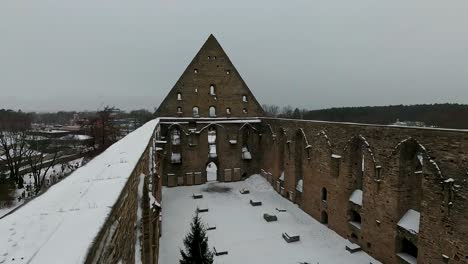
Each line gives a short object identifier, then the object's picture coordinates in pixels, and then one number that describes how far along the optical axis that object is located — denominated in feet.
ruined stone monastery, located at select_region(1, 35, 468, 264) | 29.43
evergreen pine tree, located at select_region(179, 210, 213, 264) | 32.86
